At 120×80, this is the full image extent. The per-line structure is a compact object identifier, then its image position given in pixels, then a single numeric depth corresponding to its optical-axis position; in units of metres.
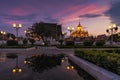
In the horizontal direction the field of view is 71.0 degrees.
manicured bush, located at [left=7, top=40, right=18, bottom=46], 20.20
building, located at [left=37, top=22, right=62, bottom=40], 36.57
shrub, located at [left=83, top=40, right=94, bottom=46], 20.93
